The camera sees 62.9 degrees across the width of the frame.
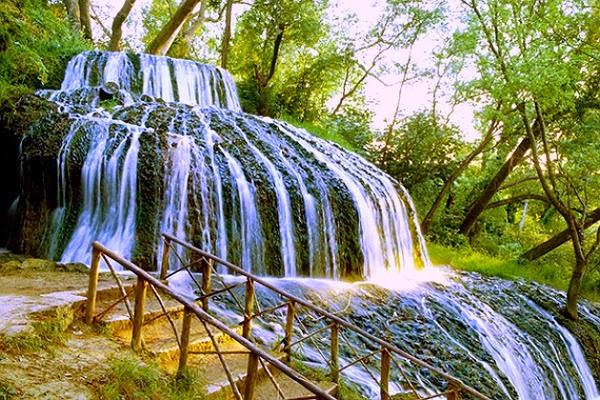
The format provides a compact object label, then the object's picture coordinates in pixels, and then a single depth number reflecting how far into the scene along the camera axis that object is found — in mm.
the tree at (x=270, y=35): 14414
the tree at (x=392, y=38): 14609
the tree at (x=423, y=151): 15062
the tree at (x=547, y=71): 7875
